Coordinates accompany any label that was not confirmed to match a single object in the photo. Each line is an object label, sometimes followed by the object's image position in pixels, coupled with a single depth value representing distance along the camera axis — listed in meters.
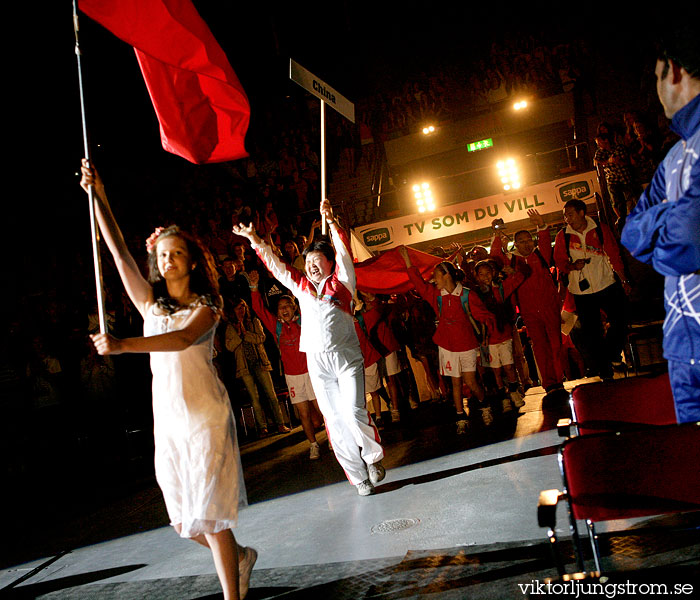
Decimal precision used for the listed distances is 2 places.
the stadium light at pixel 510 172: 14.80
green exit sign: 17.31
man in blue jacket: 2.22
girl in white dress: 3.10
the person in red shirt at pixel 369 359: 8.66
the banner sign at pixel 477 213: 13.05
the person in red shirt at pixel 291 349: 7.72
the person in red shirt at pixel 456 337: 8.07
